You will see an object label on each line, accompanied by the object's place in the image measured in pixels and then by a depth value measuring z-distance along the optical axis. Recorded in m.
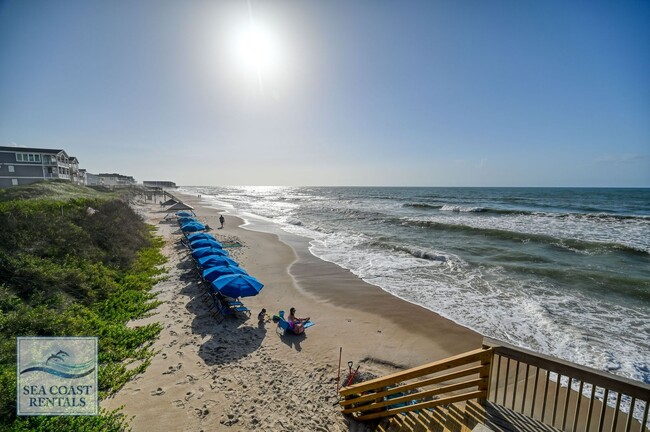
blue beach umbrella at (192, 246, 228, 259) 13.15
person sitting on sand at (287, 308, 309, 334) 9.24
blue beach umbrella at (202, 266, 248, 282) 10.43
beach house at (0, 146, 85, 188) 41.75
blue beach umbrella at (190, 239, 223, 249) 15.20
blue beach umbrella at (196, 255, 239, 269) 11.80
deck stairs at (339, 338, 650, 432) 3.27
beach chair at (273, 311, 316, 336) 9.30
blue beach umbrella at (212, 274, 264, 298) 9.44
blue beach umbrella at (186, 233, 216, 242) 15.97
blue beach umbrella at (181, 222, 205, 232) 20.62
